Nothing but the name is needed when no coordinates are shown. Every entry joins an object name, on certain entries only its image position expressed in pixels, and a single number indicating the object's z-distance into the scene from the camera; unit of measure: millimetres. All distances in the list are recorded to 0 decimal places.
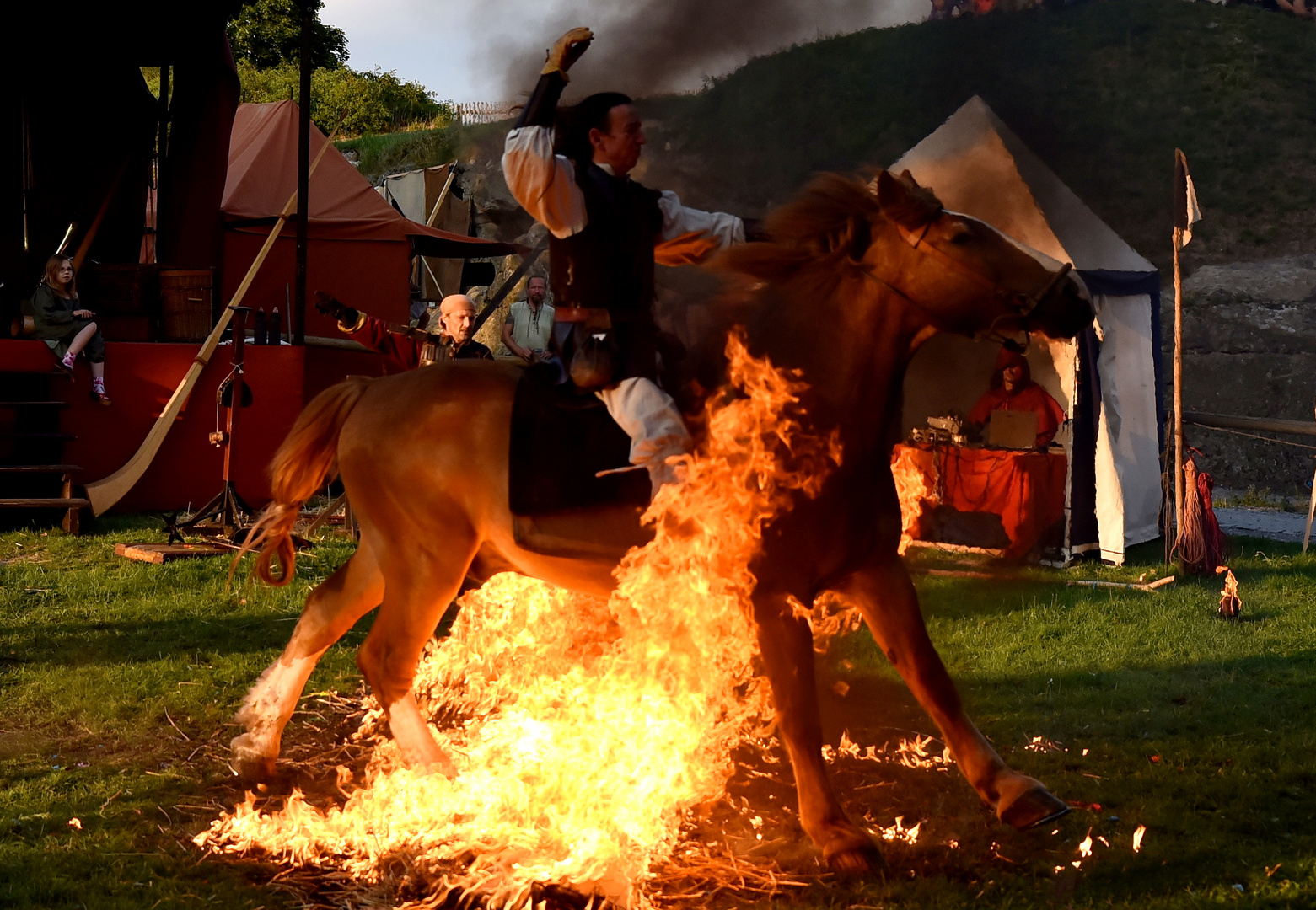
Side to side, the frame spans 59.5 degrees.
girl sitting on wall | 11422
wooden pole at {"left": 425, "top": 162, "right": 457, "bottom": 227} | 24484
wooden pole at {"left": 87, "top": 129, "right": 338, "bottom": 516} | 10914
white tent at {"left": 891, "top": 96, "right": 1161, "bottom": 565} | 9922
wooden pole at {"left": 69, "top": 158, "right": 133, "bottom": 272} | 13578
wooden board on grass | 9117
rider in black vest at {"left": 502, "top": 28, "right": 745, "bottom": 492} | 3865
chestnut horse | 3848
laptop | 10766
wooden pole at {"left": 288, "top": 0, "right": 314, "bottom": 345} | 11188
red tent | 16953
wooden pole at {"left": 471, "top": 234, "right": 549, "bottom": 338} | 5188
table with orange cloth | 10344
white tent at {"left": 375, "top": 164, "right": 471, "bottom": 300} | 25609
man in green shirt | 11609
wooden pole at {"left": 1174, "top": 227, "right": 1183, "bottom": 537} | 9773
